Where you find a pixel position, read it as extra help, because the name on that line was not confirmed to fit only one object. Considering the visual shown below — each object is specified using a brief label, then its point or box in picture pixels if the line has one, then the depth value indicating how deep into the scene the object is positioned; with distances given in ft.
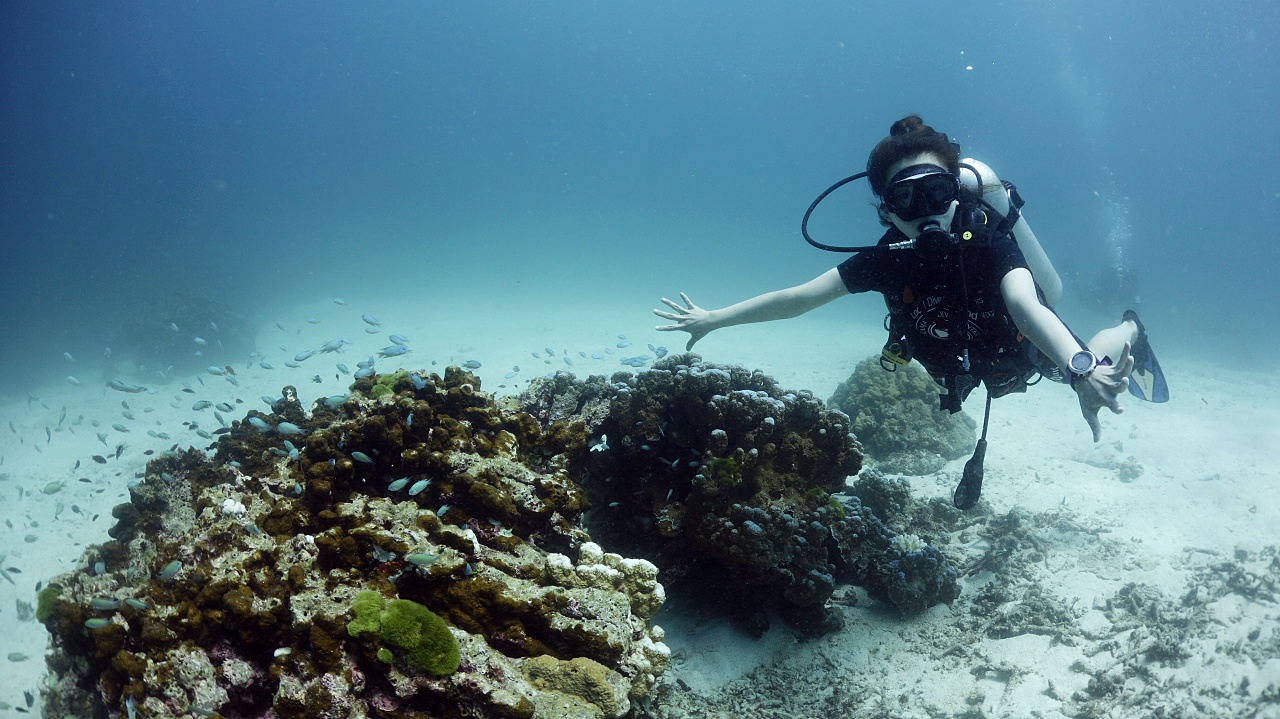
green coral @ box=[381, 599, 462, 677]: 7.39
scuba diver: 12.23
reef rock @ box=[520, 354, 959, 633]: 14.33
